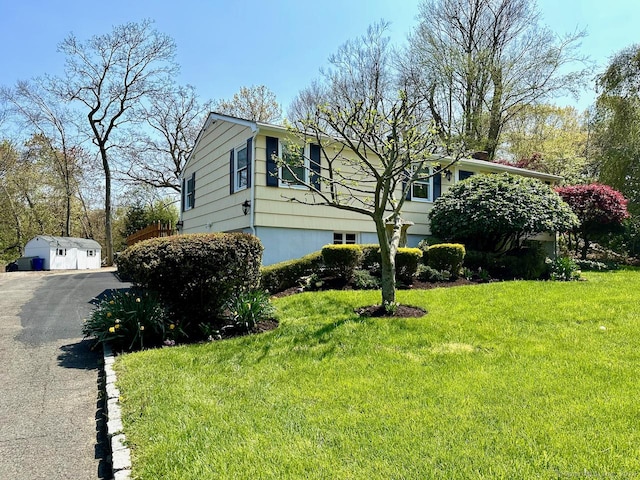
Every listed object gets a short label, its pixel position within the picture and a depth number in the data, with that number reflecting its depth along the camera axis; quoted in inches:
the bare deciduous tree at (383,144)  234.7
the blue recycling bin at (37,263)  810.2
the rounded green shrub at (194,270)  219.0
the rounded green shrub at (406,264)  333.4
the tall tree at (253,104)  1051.9
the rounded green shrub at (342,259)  335.6
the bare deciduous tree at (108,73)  881.5
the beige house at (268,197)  407.2
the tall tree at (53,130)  956.0
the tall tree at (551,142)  829.2
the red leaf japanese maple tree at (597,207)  505.6
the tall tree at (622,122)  598.5
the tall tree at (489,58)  792.3
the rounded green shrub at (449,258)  363.6
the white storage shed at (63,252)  820.6
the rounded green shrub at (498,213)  396.5
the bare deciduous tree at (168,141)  1002.1
